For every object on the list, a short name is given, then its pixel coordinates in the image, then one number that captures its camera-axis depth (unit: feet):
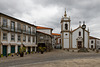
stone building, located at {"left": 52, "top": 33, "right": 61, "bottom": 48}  201.34
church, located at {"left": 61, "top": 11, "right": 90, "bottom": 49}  132.77
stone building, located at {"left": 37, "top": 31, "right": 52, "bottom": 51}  90.68
